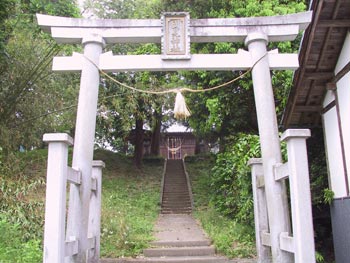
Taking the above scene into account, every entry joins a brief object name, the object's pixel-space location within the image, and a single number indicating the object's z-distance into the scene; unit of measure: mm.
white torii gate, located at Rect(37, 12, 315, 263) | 6090
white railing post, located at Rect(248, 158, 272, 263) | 6531
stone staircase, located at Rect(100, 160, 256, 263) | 8828
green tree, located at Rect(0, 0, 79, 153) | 10555
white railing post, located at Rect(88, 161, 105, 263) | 6887
